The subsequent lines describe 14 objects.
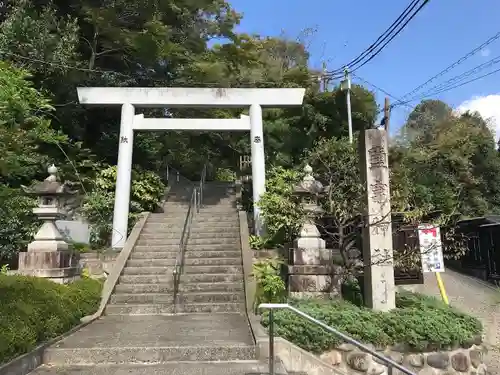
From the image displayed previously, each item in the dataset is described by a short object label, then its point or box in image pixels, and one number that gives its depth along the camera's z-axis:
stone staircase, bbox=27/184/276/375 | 5.85
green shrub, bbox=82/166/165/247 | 13.06
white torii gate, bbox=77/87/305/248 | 13.27
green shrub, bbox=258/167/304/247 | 10.05
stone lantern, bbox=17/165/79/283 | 9.38
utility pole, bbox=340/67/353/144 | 20.22
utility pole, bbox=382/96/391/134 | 24.19
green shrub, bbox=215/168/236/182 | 25.29
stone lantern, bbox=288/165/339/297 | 8.73
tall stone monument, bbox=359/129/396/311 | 7.57
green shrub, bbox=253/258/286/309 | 8.34
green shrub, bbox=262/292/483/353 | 6.27
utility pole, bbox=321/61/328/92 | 22.54
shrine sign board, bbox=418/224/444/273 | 8.81
